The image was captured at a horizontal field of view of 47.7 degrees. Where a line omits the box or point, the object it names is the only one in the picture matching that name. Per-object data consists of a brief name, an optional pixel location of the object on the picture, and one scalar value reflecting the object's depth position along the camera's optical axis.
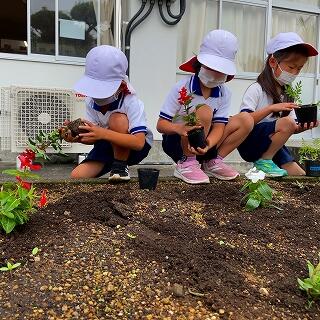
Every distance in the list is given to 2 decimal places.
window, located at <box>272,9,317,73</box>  5.07
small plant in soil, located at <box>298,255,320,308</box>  1.00
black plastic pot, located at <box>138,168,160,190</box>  1.85
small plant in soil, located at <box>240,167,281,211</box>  1.59
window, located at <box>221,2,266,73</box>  4.75
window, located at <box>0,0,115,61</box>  3.65
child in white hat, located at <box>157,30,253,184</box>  2.07
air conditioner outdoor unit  3.00
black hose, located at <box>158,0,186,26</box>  3.58
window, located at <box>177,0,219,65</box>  4.50
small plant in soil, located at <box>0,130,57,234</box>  1.21
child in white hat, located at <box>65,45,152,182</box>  1.88
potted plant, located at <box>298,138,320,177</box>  2.43
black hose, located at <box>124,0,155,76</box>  3.50
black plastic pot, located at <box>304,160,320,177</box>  2.43
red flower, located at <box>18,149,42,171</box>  1.34
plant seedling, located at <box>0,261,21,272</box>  1.04
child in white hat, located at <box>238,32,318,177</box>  2.32
